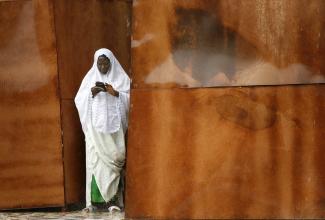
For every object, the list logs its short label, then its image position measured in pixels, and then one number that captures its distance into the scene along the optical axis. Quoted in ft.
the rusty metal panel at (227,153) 47.09
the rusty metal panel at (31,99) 57.47
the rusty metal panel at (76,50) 58.03
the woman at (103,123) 56.29
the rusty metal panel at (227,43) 47.34
